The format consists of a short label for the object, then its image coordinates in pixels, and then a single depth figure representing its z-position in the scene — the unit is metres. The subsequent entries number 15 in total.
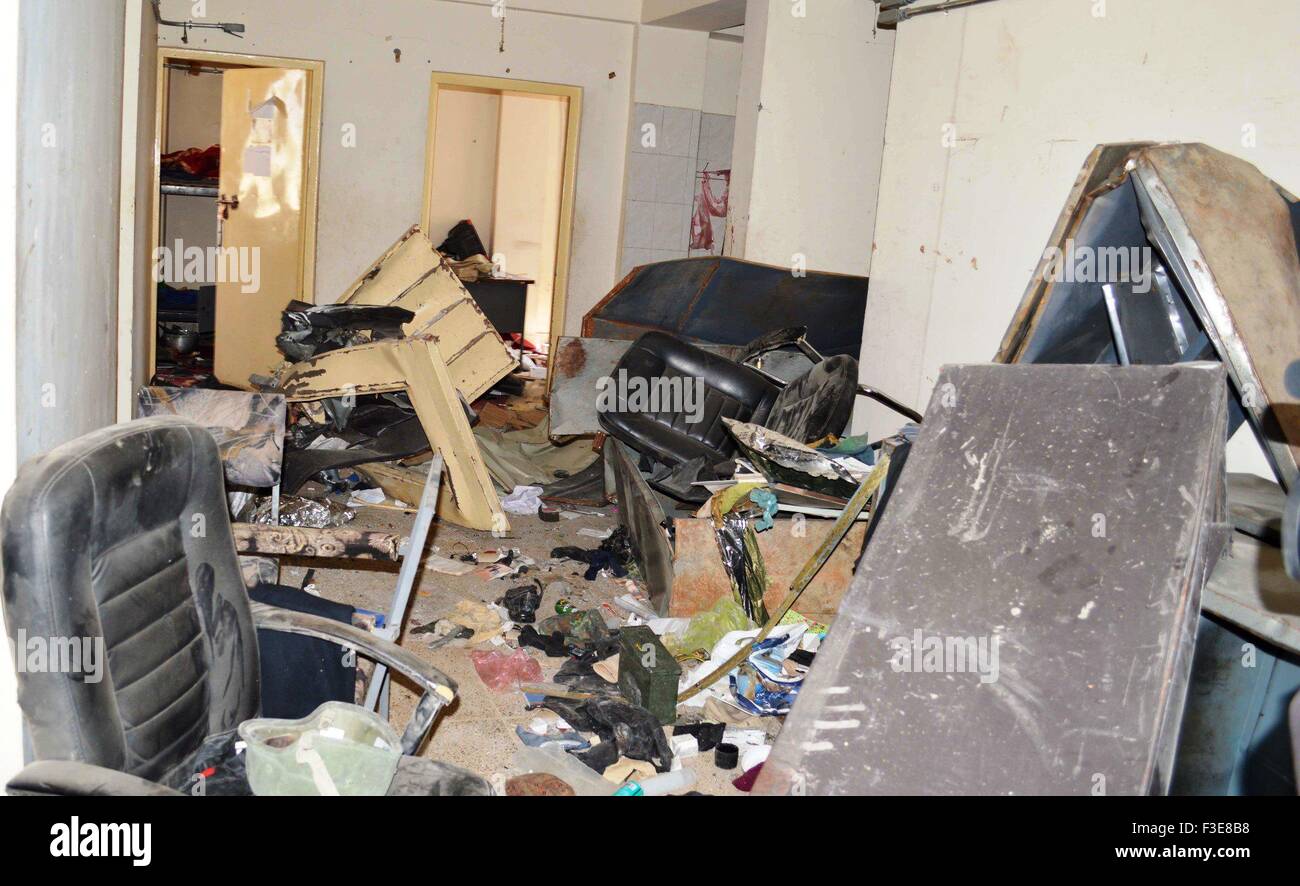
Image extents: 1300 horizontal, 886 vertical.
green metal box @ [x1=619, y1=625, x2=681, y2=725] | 3.46
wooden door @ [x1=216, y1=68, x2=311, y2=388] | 7.55
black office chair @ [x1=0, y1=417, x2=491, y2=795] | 1.70
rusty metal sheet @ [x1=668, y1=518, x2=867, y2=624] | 4.12
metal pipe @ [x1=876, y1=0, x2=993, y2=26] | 4.89
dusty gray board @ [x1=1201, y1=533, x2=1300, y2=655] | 2.15
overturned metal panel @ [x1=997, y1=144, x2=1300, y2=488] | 2.71
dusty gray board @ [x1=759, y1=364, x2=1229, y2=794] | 1.85
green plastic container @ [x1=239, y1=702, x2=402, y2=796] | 1.84
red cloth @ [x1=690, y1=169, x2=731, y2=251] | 8.11
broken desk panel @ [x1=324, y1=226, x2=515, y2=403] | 6.06
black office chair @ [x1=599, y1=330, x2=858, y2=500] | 4.88
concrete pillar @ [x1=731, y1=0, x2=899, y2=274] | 5.88
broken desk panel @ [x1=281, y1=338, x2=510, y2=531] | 4.99
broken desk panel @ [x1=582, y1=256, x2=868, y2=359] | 5.93
